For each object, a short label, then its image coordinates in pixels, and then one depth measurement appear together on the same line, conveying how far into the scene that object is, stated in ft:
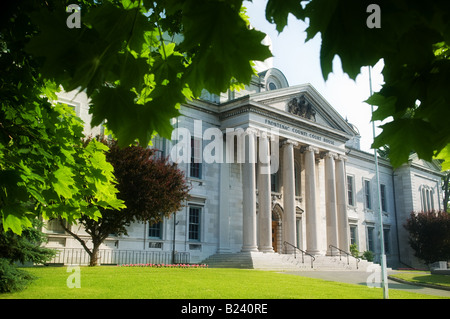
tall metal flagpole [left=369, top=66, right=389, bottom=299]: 41.01
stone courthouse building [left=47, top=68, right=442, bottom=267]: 87.56
